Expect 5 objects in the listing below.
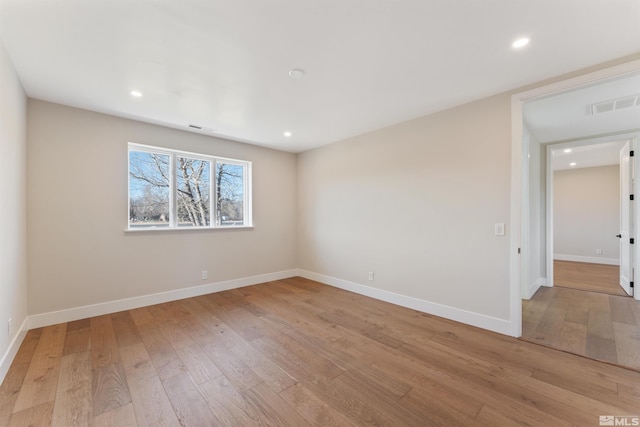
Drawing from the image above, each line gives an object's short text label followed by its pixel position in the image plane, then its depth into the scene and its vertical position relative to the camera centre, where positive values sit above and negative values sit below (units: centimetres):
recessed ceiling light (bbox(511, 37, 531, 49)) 191 +128
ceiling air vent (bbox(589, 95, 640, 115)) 281 +122
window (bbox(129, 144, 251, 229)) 368 +39
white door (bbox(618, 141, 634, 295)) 394 -16
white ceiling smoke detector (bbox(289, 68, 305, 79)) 235 +131
